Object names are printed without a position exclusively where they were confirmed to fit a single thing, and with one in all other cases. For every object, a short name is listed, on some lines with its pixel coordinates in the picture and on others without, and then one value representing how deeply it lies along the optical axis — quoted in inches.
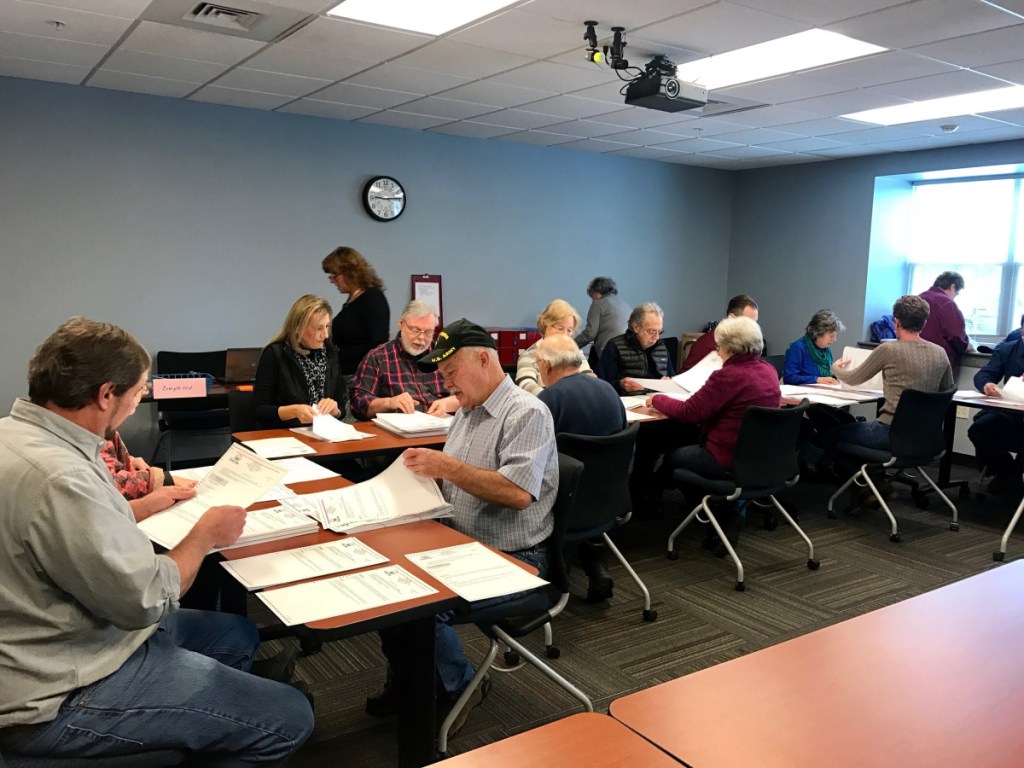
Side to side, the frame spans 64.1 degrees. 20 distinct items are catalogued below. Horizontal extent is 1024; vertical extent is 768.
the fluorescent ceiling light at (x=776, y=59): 166.4
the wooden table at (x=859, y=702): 46.1
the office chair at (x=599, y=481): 119.0
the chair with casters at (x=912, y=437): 182.4
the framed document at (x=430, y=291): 276.8
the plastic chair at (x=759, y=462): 153.0
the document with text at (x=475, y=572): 70.4
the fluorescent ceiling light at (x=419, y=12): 146.9
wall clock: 263.1
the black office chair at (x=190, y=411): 221.1
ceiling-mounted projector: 169.3
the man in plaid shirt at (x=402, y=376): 156.7
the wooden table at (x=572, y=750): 44.4
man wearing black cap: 90.0
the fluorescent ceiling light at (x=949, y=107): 209.8
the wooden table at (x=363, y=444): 126.7
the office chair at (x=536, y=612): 90.4
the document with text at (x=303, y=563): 71.0
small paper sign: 185.0
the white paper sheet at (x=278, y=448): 122.6
